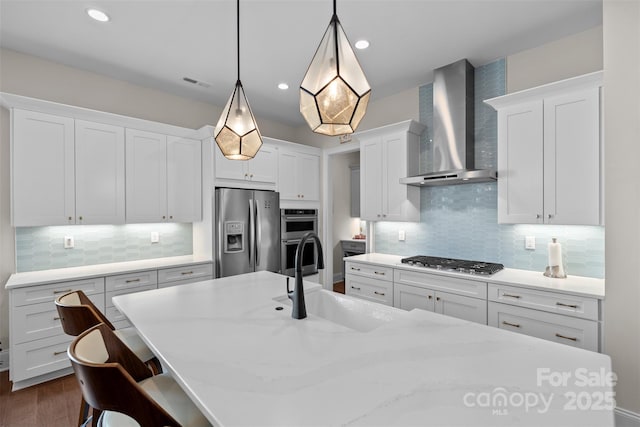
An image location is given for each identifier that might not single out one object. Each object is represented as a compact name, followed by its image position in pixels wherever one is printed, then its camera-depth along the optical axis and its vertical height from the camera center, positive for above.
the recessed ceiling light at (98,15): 2.28 +1.46
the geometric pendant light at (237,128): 1.87 +0.51
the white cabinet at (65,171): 2.67 +0.40
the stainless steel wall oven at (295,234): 4.28 -0.30
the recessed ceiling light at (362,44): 2.73 +1.48
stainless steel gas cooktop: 2.74 -0.50
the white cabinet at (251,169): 3.66 +0.55
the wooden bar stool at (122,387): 0.96 -0.60
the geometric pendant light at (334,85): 1.27 +0.53
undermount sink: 1.68 -0.56
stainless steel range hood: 3.09 +0.89
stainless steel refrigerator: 3.61 -0.22
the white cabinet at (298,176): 4.32 +0.53
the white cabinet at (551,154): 2.31 +0.46
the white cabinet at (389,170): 3.50 +0.49
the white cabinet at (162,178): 3.29 +0.39
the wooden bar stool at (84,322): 1.63 -0.57
